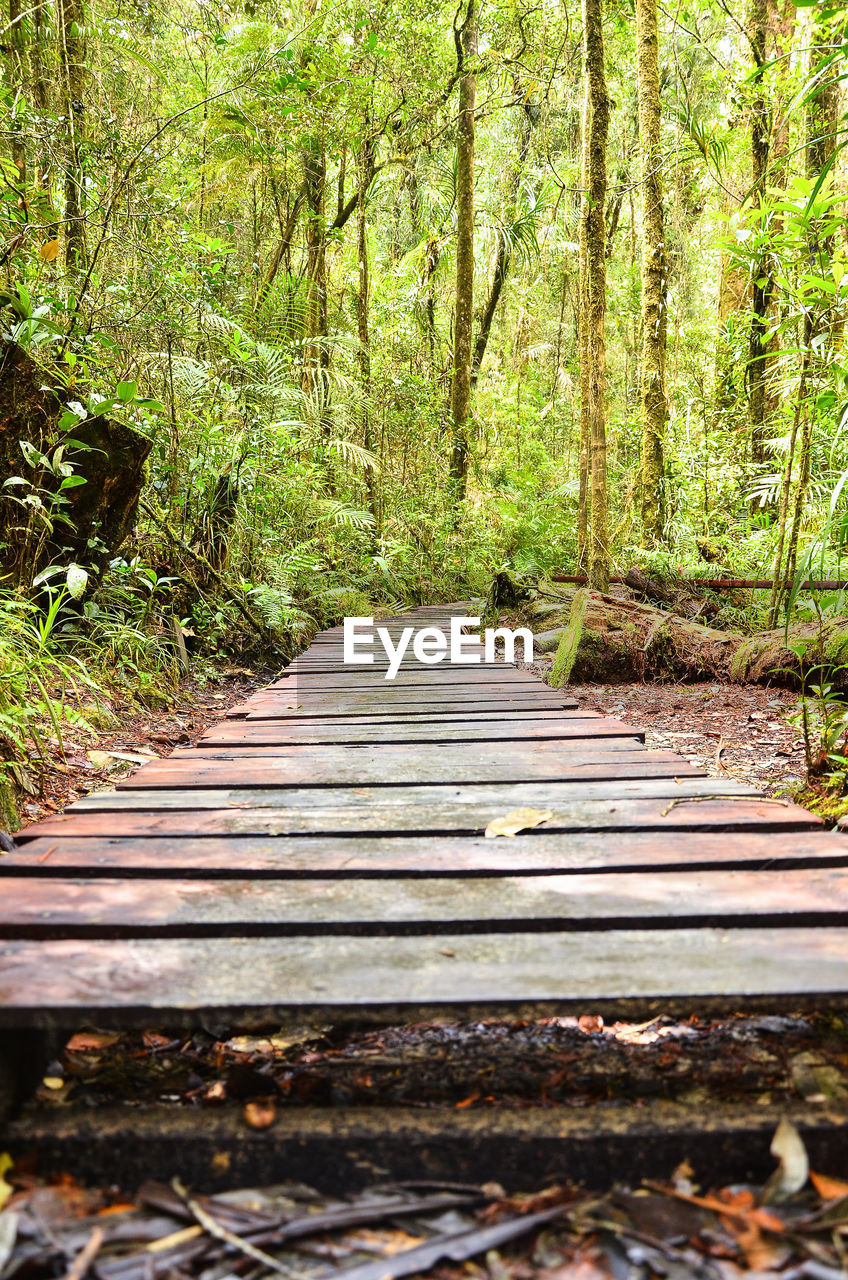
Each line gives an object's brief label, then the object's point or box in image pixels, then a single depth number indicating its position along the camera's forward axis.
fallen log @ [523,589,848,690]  5.21
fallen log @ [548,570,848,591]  7.30
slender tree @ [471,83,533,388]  16.07
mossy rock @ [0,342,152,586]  3.70
